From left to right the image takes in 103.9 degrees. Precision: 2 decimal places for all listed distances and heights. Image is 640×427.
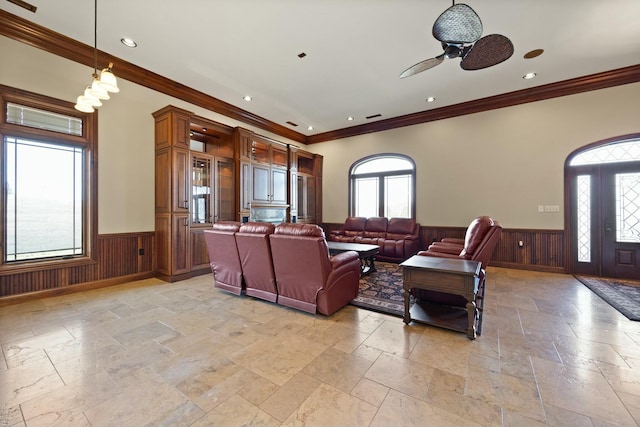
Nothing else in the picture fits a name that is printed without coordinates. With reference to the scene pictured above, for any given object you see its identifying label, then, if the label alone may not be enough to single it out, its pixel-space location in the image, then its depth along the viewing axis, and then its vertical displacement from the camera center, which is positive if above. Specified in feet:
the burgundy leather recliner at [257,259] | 9.96 -1.93
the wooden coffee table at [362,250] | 14.01 -2.12
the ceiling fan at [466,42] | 7.12 +5.58
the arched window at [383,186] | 21.30 +2.38
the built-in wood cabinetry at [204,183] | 14.14 +2.10
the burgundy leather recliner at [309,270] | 8.81 -2.16
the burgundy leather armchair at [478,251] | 9.84 -1.53
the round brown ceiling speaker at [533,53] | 11.91 +7.70
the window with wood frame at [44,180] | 10.61 +1.58
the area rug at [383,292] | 10.06 -3.78
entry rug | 9.66 -3.76
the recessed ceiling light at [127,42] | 11.07 +7.71
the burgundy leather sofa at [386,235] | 18.63 -1.83
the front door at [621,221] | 13.85 -0.50
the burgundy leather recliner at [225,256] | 11.15 -2.01
